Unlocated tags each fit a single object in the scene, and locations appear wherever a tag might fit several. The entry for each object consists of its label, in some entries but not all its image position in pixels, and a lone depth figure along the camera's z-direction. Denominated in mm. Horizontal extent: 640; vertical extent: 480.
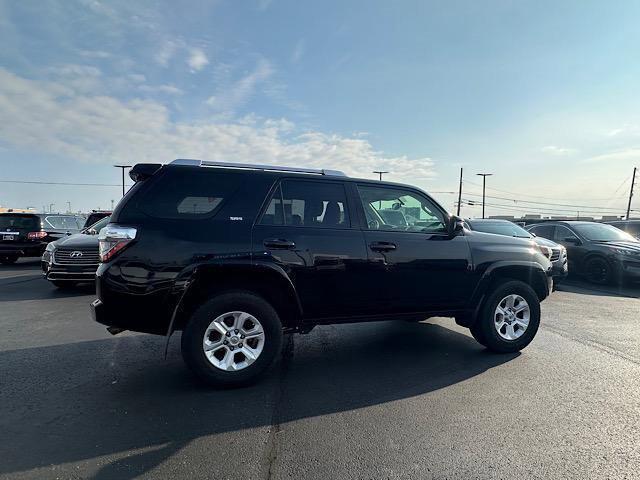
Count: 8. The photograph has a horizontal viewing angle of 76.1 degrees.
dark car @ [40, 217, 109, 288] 8008
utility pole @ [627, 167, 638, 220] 52219
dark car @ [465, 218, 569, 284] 9462
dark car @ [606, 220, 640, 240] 14508
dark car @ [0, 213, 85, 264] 12570
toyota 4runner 3590
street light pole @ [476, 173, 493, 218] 58562
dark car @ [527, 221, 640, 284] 9859
